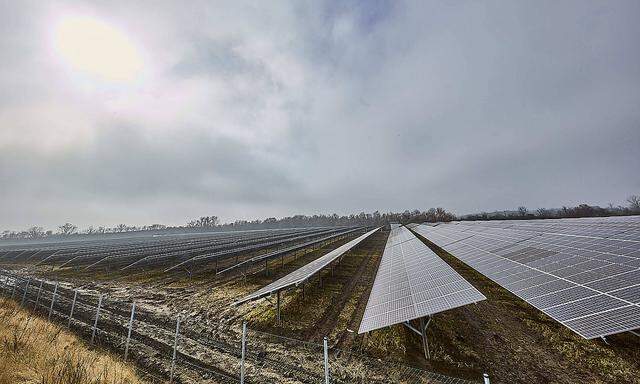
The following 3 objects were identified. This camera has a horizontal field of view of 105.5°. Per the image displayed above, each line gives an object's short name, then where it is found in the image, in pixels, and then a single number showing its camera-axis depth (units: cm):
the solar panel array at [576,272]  588
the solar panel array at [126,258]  2569
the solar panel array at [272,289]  864
